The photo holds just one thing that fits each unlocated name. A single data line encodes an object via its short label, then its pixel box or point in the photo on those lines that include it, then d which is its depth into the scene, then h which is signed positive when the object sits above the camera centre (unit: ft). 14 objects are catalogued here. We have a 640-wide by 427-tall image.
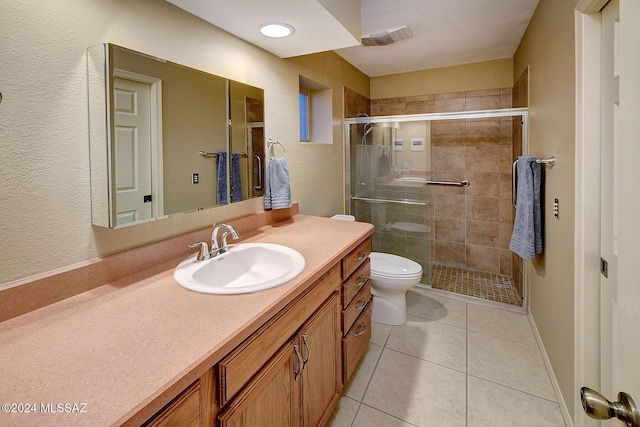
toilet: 7.29 -2.05
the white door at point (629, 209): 1.50 -0.06
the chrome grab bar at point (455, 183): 10.75 +0.63
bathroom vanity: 2.04 -1.17
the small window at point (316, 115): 8.89 +2.53
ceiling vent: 7.77 +4.25
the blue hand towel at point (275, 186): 6.26 +0.34
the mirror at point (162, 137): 3.57 +0.93
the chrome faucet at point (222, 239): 4.53 -0.53
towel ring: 6.42 +1.24
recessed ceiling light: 5.03 +2.87
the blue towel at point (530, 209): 6.20 -0.19
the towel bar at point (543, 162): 5.54 +0.69
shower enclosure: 9.77 +0.32
